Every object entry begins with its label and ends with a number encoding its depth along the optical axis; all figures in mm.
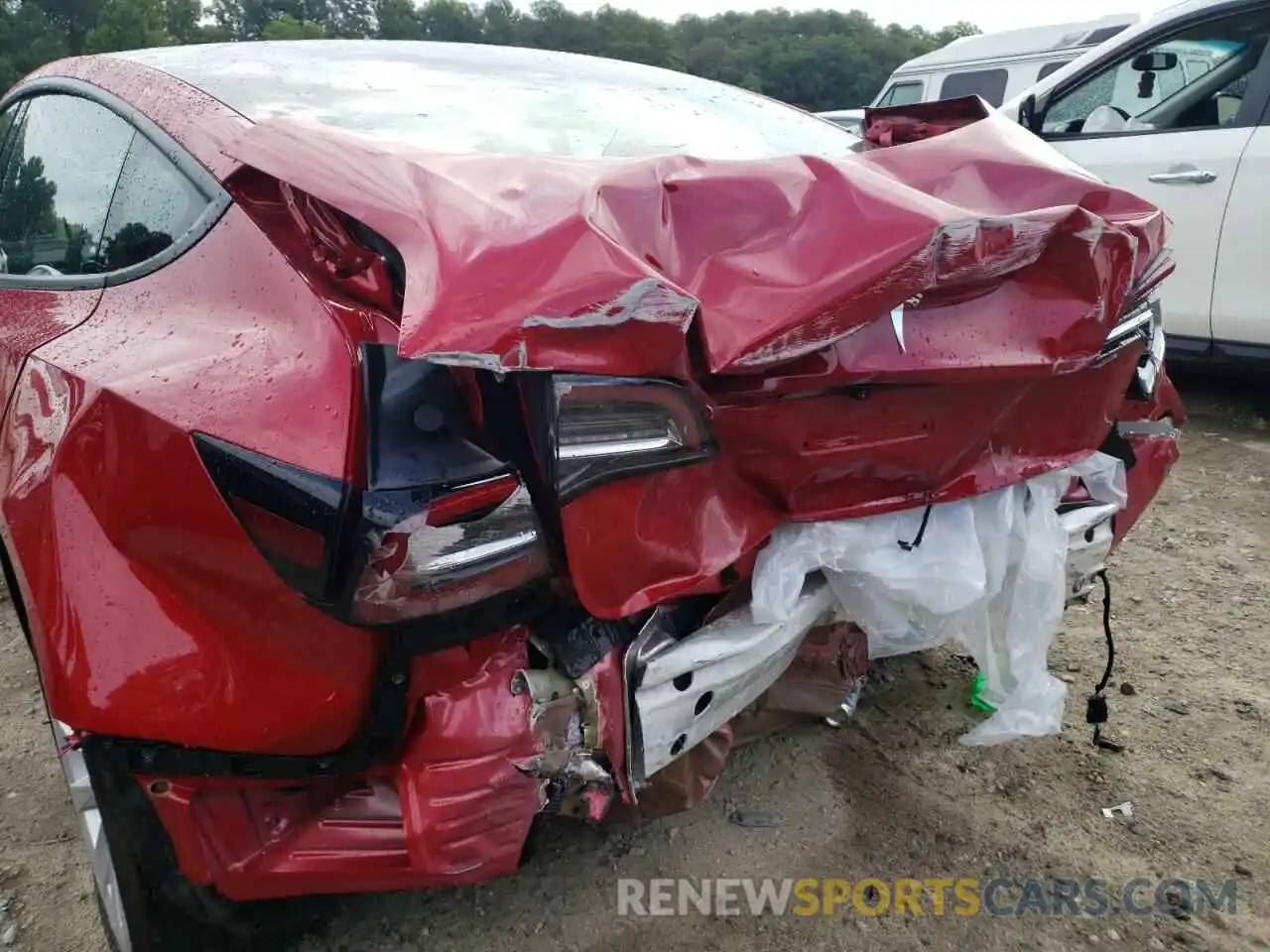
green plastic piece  2397
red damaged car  1170
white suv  4098
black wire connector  2240
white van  8992
